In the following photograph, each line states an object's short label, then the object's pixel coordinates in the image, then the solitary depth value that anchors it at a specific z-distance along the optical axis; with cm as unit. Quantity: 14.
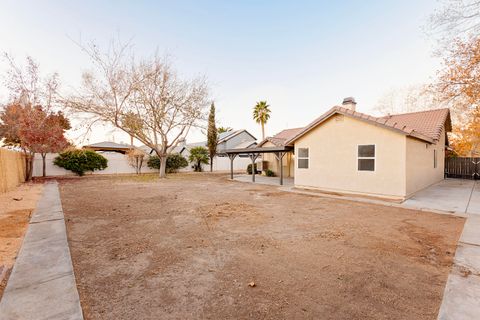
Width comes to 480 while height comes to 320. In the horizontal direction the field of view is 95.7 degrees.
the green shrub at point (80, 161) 1902
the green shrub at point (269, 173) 1884
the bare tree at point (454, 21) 867
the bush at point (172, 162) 2352
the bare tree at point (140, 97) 1545
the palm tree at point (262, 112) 3531
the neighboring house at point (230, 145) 2939
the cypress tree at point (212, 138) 2412
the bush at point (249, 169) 2252
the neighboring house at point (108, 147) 3050
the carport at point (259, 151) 1240
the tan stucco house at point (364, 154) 837
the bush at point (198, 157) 2616
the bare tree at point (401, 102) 2464
